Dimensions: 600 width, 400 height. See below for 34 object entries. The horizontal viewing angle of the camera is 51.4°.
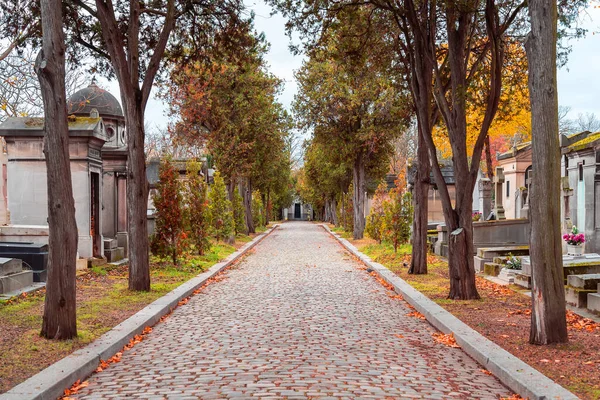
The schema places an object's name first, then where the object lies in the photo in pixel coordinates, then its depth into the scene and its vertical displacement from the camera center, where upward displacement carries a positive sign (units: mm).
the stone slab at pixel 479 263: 16281 -1561
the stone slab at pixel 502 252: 16469 -1276
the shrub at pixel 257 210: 54062 -216
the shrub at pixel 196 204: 18750 +135
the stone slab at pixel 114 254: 17391 -1272
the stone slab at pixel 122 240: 19844 -974
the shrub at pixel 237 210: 33281 -117
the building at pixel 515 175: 25977 +1233
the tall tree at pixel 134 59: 11547 +2848
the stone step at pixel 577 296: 9992 -1529
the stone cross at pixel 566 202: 18406 +30
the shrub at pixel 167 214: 16469 -136
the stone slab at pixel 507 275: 13500 -1573
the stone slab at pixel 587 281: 10086 -1277
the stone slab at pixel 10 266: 10844 -979
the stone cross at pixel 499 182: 28156 +997
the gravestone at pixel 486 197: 27795 +326
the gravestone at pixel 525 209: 24125 -210
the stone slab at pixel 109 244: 17456 -966
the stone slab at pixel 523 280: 12453 -1562
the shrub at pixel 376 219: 28020 -604
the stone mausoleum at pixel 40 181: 15258 +739
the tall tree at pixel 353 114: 29391 +4562
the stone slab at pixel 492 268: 14977 -1573
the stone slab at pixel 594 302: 9334 -1517
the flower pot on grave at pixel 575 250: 14986 -1137
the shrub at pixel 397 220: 21125 -491
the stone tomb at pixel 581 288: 10008 -1391
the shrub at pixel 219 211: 24730 -115
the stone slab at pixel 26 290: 10351 -1413
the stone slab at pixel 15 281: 10672 -1260
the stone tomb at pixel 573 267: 11547 -1244
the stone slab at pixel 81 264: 15302 -1326
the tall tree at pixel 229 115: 29484 +4576
